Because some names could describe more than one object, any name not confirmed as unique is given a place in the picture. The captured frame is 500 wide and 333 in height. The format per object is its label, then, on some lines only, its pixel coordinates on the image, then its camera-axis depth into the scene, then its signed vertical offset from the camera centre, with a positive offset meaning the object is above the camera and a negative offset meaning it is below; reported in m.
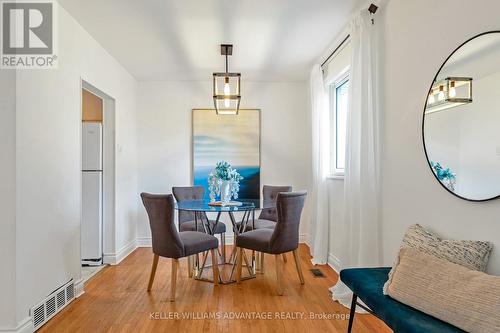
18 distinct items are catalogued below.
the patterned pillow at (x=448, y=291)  1.22 -0.57
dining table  2.95 -0.63
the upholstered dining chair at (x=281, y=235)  2.76 -0.66
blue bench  1.33 -0.70
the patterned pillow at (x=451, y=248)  1.47 -0.43
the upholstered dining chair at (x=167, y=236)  2.66 -0.63
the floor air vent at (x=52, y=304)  2.21 -1.08
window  3.82 +0.52
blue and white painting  4.70 +0.32
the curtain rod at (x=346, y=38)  2.45 +1.30
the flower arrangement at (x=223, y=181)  3.34 -0.17
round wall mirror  1.44 +0.24
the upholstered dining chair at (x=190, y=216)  3.60 -0.64
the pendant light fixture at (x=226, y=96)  3.05 +0.71
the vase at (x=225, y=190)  3.36 -0.27
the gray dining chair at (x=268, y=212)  3.70 -0.63
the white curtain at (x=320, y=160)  3.77 +0.07
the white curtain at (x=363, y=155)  2.45 +0.10
